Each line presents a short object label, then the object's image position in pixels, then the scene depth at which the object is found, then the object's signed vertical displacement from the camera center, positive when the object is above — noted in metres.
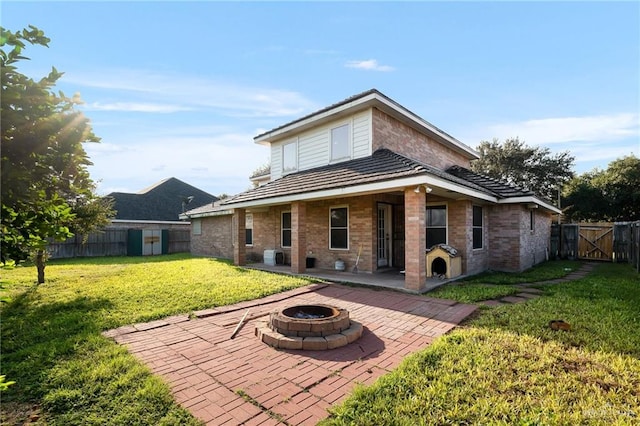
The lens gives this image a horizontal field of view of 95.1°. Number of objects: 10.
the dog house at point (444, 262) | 9.03 -1.39
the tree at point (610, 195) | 25.05 +1.88
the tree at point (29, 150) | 2.67 +0.80
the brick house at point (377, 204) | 8.62 +0.54
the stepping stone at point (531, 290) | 7.50 -1.93
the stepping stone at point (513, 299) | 6.55 -1.88
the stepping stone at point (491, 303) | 6.28 -1.87
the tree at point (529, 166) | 31.47 +5.62
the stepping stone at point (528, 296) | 6.91 -1.90
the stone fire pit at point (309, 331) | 4.27 -1.76
